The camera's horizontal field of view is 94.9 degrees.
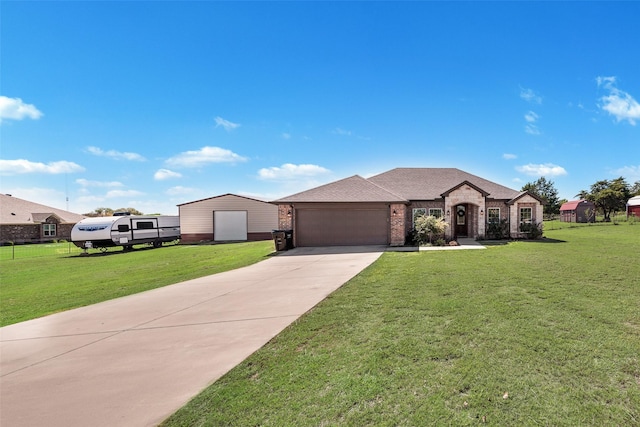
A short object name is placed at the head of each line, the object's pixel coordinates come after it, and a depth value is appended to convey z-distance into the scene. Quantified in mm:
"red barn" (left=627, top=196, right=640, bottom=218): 36719
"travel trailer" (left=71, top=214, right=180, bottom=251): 21359
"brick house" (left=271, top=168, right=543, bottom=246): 17141
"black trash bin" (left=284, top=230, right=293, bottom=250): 16609
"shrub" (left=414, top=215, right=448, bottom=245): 17000
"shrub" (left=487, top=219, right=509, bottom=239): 18969
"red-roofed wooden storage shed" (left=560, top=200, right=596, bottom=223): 37531
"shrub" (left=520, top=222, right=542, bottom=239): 18766
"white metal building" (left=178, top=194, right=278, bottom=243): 25984
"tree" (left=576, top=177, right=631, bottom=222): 40844
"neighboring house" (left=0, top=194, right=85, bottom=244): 31581
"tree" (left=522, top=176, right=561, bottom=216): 54338
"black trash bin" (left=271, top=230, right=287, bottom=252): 16000
